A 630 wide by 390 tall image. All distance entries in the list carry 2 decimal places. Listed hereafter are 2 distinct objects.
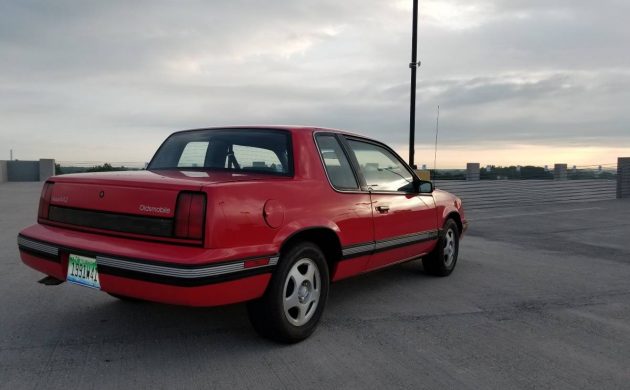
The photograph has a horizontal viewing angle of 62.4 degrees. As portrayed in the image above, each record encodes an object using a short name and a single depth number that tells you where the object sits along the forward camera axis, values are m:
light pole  12.15
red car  3.19
